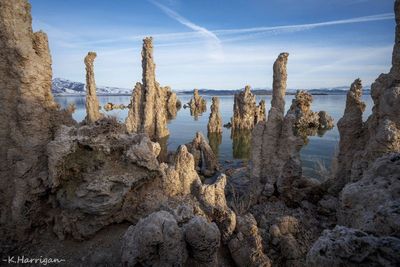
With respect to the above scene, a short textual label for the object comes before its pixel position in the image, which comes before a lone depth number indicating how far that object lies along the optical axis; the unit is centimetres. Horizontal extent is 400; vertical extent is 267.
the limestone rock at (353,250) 215
